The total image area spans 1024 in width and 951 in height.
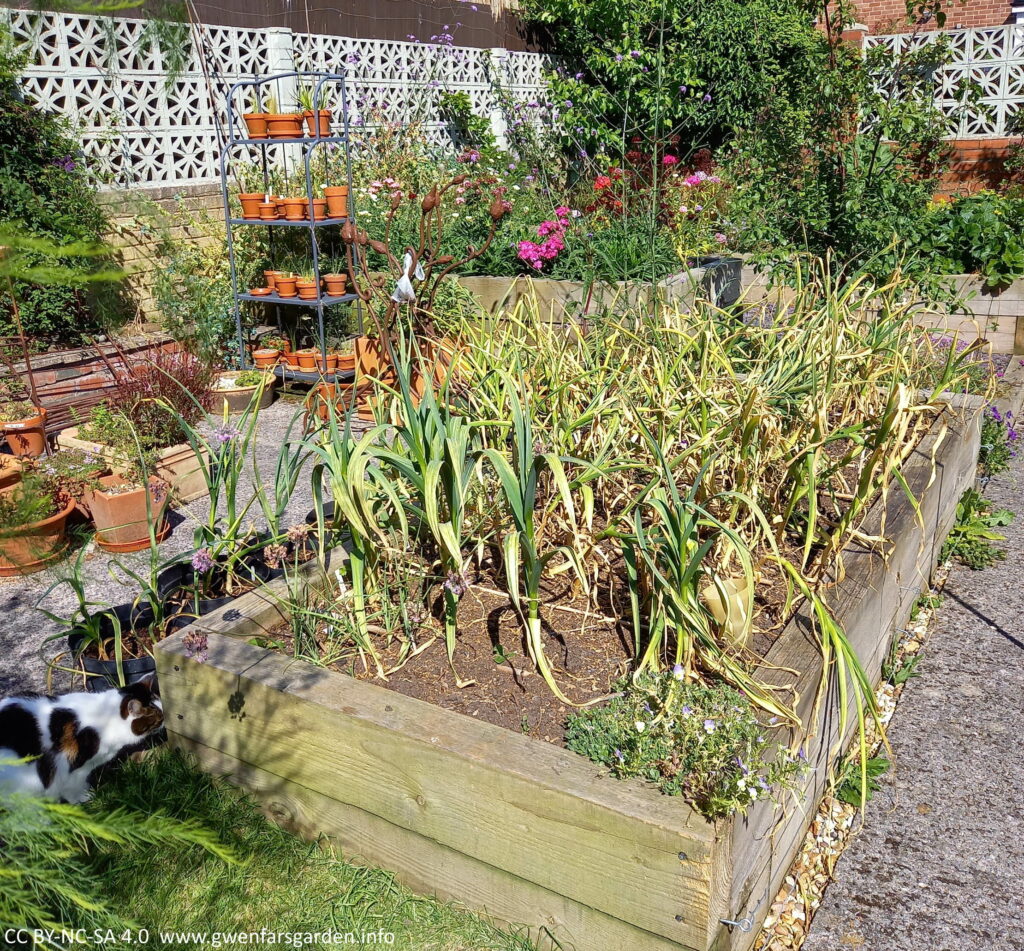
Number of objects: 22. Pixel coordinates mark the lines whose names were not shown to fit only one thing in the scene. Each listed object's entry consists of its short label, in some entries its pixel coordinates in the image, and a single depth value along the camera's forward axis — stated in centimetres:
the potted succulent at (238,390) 584
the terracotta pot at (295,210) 617
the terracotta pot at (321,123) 591
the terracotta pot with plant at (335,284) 616
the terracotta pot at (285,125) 596
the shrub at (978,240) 608
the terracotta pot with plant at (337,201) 616
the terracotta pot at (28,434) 462
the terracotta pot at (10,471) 403
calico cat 235
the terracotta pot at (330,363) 608
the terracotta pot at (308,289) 614
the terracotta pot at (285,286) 621
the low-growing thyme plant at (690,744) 184
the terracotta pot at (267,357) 636
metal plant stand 586
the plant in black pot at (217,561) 285
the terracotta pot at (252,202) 630
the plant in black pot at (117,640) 274
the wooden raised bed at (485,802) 181
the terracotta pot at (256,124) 600
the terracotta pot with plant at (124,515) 402
